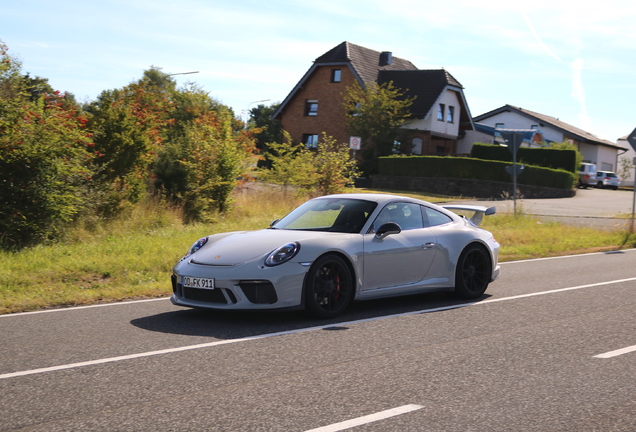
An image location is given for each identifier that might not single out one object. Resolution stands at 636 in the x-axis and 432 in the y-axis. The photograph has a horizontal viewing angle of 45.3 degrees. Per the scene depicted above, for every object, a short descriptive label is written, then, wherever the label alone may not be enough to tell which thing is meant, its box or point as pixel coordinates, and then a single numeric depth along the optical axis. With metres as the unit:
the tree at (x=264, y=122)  73.12
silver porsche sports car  7.45
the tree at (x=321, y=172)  23.41
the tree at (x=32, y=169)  12.48
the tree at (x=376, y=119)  48.97
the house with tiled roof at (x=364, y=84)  52.28
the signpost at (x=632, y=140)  19.98
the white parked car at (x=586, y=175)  55.19
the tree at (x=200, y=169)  19.42
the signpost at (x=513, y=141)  21.28
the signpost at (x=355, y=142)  32.24
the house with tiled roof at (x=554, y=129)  64.89
